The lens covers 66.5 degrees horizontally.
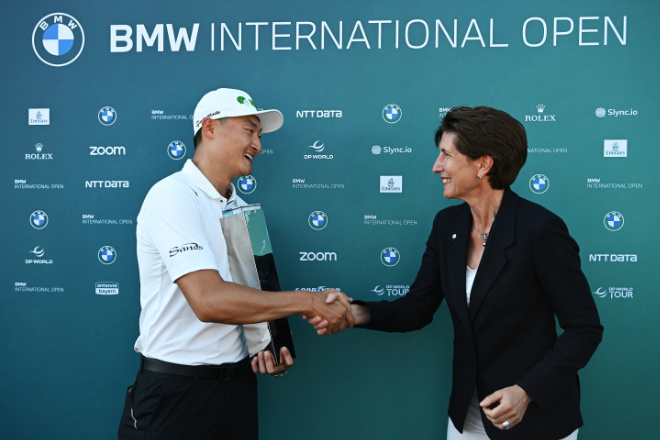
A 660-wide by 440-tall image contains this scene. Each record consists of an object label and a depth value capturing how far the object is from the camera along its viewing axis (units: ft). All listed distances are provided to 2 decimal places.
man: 5.38
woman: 5.15
